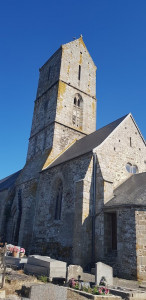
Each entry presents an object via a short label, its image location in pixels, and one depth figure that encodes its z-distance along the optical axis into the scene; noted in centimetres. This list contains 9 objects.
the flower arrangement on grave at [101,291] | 613
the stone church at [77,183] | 1019
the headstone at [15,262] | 1005
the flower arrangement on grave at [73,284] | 687
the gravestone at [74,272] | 763
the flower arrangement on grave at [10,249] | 1179
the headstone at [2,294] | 527
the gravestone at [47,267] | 779
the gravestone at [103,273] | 735
